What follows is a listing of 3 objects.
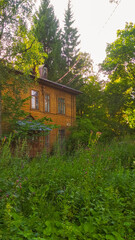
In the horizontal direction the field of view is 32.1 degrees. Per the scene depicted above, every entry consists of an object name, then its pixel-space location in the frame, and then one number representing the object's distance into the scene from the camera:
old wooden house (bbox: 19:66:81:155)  17.59
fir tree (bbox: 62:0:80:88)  33.28
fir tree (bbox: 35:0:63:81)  30.56
